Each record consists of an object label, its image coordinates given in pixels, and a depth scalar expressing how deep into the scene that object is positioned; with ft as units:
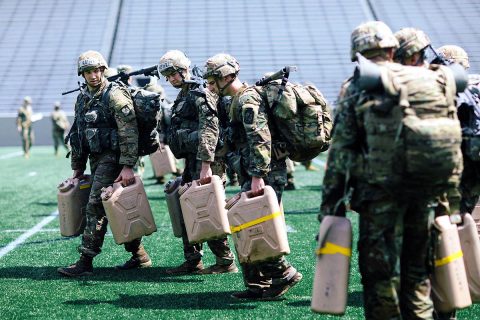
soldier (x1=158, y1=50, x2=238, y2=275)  43.09
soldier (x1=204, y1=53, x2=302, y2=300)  35.87
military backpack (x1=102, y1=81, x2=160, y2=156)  44.48
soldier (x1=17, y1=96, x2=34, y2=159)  164.76
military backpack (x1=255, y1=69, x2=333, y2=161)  36.58
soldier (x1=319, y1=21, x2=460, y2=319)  25.69
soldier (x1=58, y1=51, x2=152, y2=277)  43.79
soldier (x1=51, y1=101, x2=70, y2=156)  162.76
